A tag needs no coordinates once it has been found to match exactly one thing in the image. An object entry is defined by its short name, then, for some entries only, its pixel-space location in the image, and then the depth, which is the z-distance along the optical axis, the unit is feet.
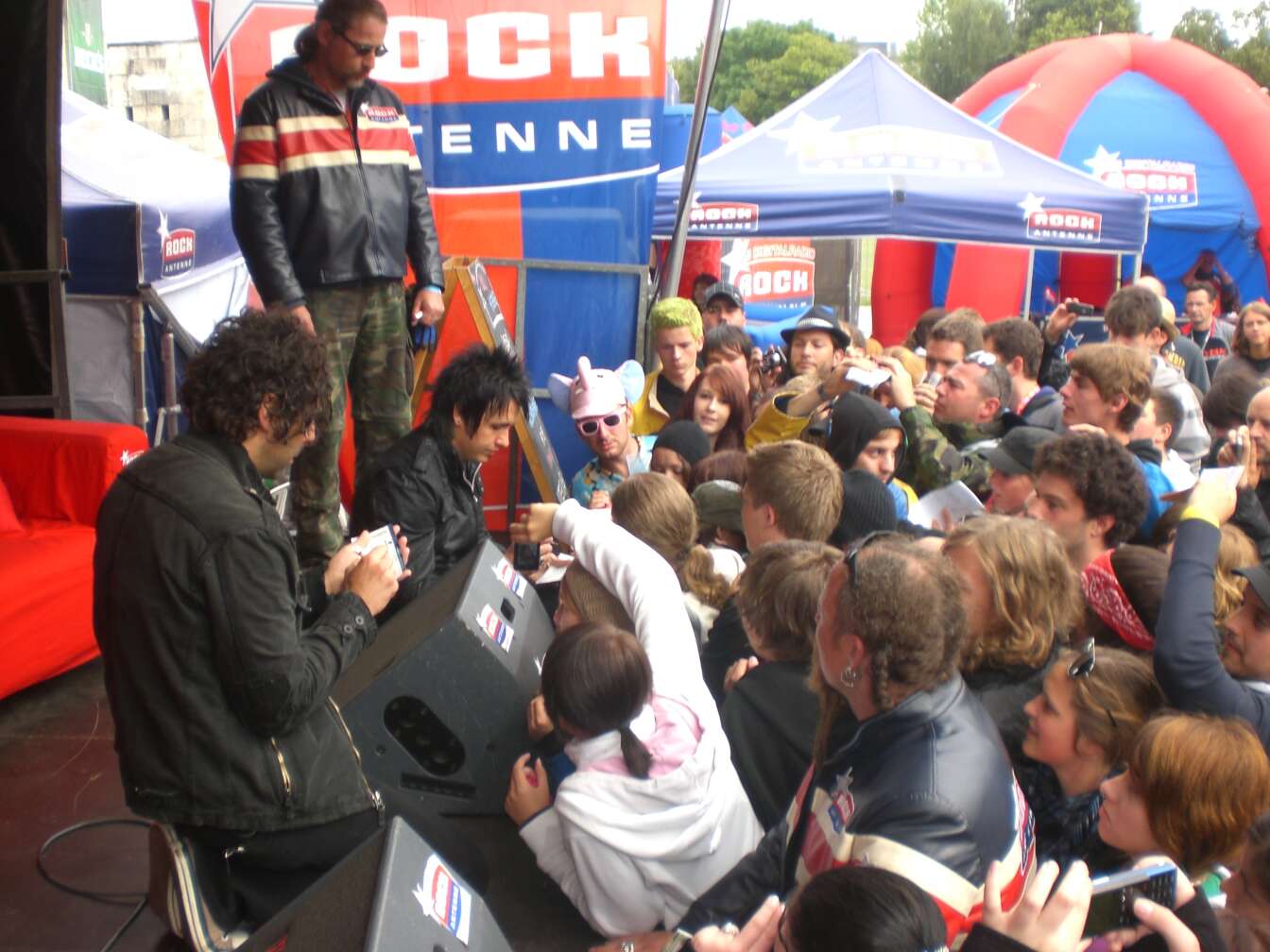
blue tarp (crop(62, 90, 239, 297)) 24.99
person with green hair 19.61
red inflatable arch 47.09
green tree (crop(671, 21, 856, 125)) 180.55
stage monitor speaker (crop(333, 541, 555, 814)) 10.26
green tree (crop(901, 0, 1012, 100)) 173.27
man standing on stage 14.16
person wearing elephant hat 16.87
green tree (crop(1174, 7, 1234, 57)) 143.33
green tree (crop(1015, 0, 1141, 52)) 157.07
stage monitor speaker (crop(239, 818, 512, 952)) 6.09
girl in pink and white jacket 8.79
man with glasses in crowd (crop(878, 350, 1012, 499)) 14.49
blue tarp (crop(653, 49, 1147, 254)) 29.04
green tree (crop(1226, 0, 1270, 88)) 118.73
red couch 14.28
